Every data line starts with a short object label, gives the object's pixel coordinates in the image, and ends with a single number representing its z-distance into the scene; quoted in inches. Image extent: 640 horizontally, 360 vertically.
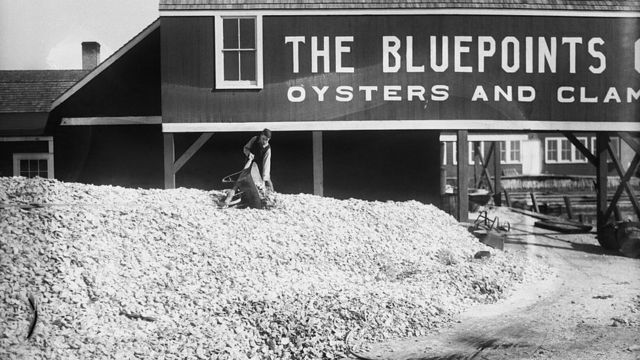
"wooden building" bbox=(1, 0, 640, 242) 726.5
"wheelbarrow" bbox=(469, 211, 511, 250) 685.9
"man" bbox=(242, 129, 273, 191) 594.9
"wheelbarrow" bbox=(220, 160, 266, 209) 585.0
